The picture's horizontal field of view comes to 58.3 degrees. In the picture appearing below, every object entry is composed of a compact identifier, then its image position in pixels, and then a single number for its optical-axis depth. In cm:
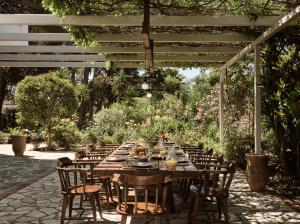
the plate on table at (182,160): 352
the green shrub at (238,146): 667
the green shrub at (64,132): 1020
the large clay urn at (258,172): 481
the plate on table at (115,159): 357
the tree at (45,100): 974
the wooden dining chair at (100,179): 368
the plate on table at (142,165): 317
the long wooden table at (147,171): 302
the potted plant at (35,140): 1020
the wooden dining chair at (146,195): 270
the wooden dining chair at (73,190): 329
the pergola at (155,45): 450
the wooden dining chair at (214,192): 321
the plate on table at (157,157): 370
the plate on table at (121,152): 421
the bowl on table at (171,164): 313
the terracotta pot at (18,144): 865
